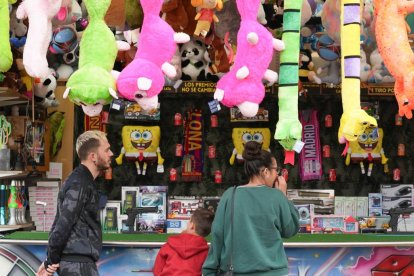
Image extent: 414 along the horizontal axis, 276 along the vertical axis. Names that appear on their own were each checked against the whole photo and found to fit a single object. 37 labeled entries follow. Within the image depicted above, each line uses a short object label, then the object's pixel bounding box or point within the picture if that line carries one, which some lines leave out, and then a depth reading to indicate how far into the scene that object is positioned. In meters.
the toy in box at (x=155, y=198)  11.22
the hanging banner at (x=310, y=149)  11.89
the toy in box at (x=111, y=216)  10.46
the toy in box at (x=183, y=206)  11.31
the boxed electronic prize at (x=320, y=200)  11.07
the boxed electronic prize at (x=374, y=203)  11.71
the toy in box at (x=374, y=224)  9.52
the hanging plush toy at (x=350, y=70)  5.59
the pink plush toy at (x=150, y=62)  5.65
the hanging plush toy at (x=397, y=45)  5.74
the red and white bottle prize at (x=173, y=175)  11.82
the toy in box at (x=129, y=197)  11.25
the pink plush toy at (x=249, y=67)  5.82
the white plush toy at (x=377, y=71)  9.30
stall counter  7.02
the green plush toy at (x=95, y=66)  5.59
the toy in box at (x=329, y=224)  9.18
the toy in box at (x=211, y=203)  9.29
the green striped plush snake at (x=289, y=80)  5.76
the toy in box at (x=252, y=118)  11.85
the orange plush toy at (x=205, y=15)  6.61
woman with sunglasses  5.39
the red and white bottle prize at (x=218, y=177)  11.88
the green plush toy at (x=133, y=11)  7.22
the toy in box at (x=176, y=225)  10.59
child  6.14
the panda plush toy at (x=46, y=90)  10.44
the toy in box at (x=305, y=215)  9.60
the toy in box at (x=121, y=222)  10.45
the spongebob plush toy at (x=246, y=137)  11.58
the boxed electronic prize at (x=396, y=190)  11.78
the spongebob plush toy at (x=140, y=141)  11.59
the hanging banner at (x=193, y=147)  11.93
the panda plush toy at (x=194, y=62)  10.24
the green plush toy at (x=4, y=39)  6.19
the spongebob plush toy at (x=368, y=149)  11.52
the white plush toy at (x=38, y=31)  5.85
